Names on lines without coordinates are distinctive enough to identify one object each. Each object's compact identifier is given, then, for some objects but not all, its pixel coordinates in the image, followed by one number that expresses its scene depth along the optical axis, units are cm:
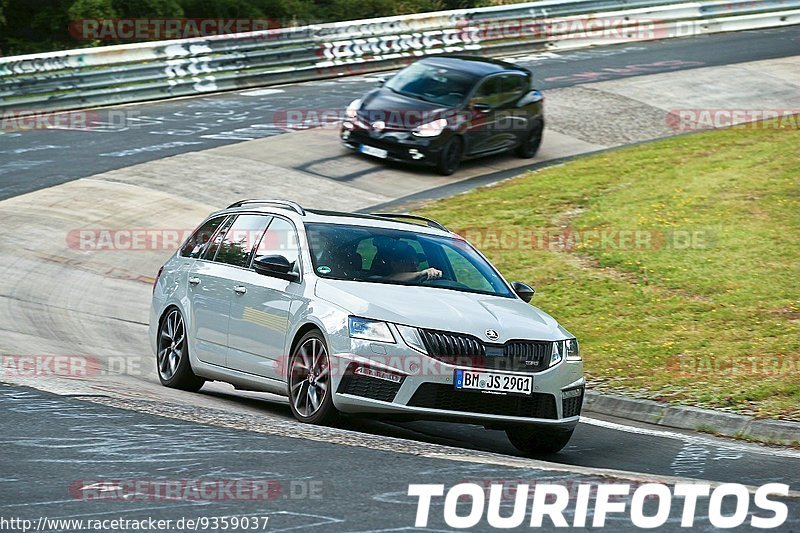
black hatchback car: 4481
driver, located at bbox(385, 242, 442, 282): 1961
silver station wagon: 1752
